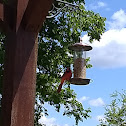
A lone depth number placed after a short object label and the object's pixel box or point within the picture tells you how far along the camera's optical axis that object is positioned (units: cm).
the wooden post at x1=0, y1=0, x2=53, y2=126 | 208
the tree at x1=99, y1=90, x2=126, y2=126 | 1412
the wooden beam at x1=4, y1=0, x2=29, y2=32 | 221
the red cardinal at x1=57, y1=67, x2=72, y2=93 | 278
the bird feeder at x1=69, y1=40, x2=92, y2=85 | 282
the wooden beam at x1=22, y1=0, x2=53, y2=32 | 201
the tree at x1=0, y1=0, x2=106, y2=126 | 681
